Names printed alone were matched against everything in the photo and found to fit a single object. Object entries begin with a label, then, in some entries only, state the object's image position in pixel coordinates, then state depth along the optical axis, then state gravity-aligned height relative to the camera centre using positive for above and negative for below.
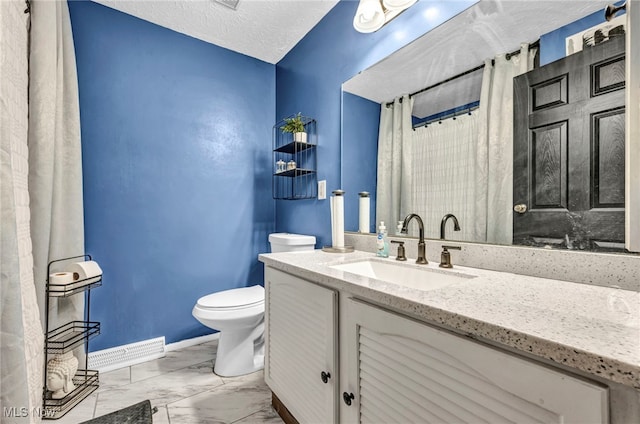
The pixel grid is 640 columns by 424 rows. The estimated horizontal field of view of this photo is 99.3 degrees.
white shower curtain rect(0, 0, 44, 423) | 0.78 -0.11
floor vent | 1.78 -0.99
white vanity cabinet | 0.46 -0.38
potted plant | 2.04 +0.63
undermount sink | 1.00 -0.26
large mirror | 0.78 +0.43
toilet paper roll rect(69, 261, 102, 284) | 1.54 -0.34
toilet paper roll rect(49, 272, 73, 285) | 1.46 -0.37
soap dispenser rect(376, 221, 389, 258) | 1.33 -0.17
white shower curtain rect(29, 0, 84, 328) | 1.44 +0.35
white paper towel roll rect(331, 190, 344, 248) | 1.55 -0.05
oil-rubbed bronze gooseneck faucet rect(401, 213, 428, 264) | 1.15 -0.16
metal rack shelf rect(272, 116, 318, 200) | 2.09 +0.38
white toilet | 1.63 -0.68
